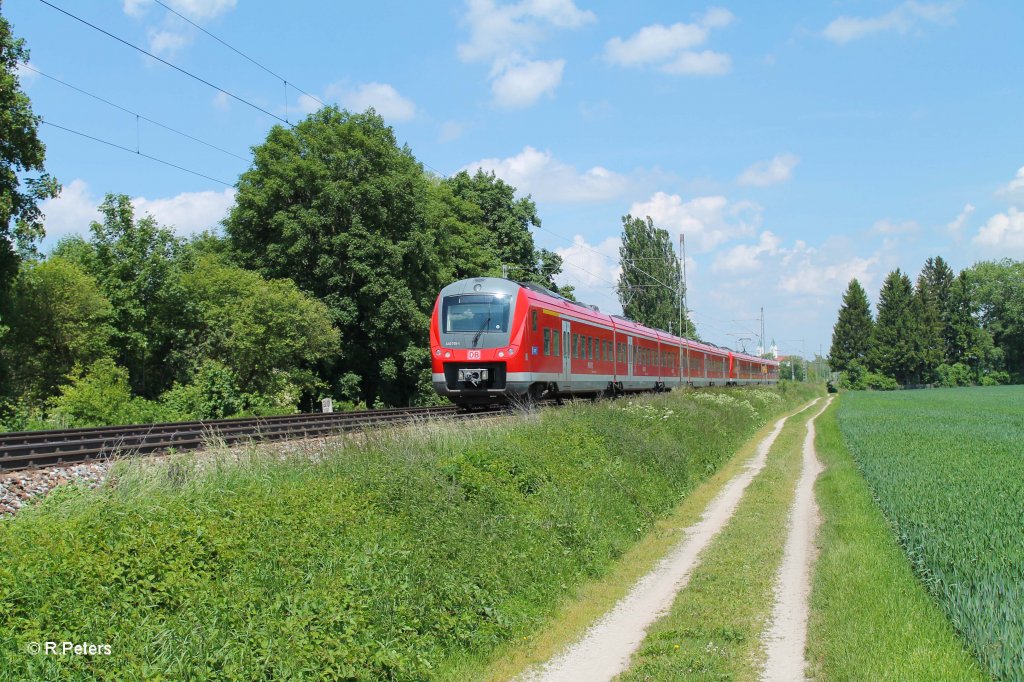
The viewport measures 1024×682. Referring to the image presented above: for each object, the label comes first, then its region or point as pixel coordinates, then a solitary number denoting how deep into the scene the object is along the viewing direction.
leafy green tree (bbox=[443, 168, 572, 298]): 58.72
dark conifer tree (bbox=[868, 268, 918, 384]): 116.38
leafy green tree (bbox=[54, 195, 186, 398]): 33.34
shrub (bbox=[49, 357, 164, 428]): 23.92
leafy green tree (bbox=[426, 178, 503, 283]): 48.34
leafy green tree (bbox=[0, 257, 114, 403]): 30.69
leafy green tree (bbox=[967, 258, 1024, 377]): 119.94
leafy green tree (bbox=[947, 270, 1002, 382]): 119.38
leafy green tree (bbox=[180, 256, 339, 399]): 32.19
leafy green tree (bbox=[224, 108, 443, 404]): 38.47
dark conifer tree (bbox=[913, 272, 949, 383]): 115.88
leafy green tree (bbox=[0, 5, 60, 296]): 25.02
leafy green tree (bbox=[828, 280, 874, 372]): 121.44
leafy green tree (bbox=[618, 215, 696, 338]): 81.50
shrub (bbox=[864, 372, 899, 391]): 116.81
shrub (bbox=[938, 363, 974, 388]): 116.69
